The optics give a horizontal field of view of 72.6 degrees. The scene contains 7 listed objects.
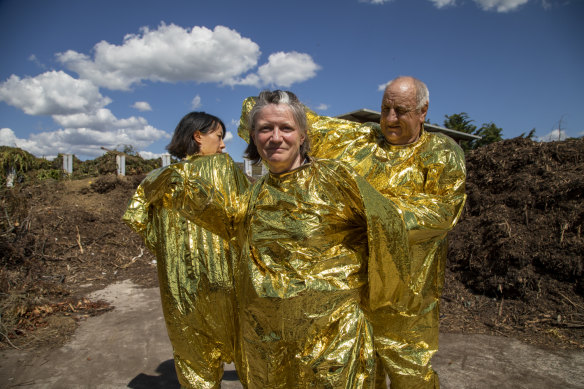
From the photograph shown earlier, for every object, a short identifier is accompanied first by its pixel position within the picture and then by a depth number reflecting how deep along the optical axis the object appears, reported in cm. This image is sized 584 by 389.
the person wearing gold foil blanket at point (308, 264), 148
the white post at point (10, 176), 1024
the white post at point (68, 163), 1216
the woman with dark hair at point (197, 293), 237
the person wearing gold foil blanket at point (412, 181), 195
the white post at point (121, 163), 1170
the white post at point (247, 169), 1201
